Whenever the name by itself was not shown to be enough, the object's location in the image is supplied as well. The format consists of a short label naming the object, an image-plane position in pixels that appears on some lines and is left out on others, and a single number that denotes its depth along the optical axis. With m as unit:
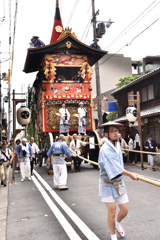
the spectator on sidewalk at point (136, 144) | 15.83
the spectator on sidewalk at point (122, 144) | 13.81
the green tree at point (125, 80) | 29.77
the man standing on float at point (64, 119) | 12.43
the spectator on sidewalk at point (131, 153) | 15.62
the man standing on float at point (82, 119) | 12.63
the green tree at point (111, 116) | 26.74
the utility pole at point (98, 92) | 17.38
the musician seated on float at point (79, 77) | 13.28
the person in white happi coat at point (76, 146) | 12.30
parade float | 12.67
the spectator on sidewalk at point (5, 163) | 9.92
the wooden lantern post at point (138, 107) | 13.30
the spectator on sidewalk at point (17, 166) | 14.60
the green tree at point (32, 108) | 15.27
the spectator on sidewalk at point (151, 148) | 12.76
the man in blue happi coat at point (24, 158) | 11.00
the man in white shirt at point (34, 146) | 13.76
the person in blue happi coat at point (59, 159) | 8.69
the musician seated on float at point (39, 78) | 13.10
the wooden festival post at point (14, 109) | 11.11
